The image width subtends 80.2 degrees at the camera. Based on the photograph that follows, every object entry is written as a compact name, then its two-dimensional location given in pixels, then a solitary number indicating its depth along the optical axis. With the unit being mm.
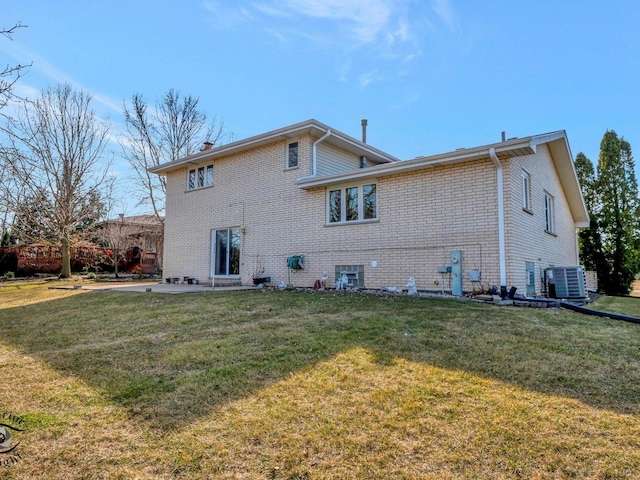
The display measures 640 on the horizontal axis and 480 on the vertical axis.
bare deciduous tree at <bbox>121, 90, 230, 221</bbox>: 21641
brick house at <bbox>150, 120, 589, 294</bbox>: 8516
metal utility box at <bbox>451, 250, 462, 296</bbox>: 8586
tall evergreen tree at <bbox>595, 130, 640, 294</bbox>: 16844
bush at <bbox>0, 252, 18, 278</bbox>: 22281
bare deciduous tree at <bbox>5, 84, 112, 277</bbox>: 20188
